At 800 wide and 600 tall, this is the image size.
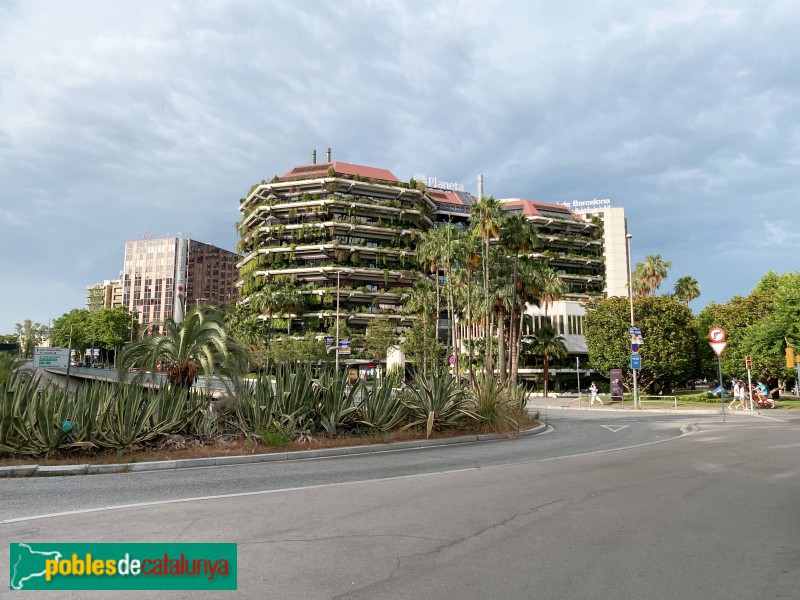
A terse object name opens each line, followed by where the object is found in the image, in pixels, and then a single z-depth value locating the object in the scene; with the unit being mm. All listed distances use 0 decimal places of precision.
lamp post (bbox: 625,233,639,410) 33800
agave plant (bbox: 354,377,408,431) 14359
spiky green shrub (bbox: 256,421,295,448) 12578
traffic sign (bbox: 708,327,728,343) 21862
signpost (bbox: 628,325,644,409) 32844
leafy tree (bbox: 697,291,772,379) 48469
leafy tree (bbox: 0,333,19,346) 164850
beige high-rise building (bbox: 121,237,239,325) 161375
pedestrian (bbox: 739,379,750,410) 32250
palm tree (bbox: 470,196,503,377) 39469
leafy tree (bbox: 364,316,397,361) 64438
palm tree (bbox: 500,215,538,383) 39219
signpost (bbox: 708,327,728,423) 21844
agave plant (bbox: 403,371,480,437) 15227
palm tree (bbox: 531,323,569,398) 61562
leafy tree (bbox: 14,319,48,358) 155750
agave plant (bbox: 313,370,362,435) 13791
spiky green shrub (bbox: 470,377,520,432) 16438
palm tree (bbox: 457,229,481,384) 44594
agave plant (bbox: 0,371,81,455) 11148
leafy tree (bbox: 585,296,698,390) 52438
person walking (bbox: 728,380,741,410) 33206
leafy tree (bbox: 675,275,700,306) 75750
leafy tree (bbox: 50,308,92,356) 115000
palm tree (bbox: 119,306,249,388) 16781
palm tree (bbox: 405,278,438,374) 65875
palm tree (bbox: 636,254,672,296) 70000
